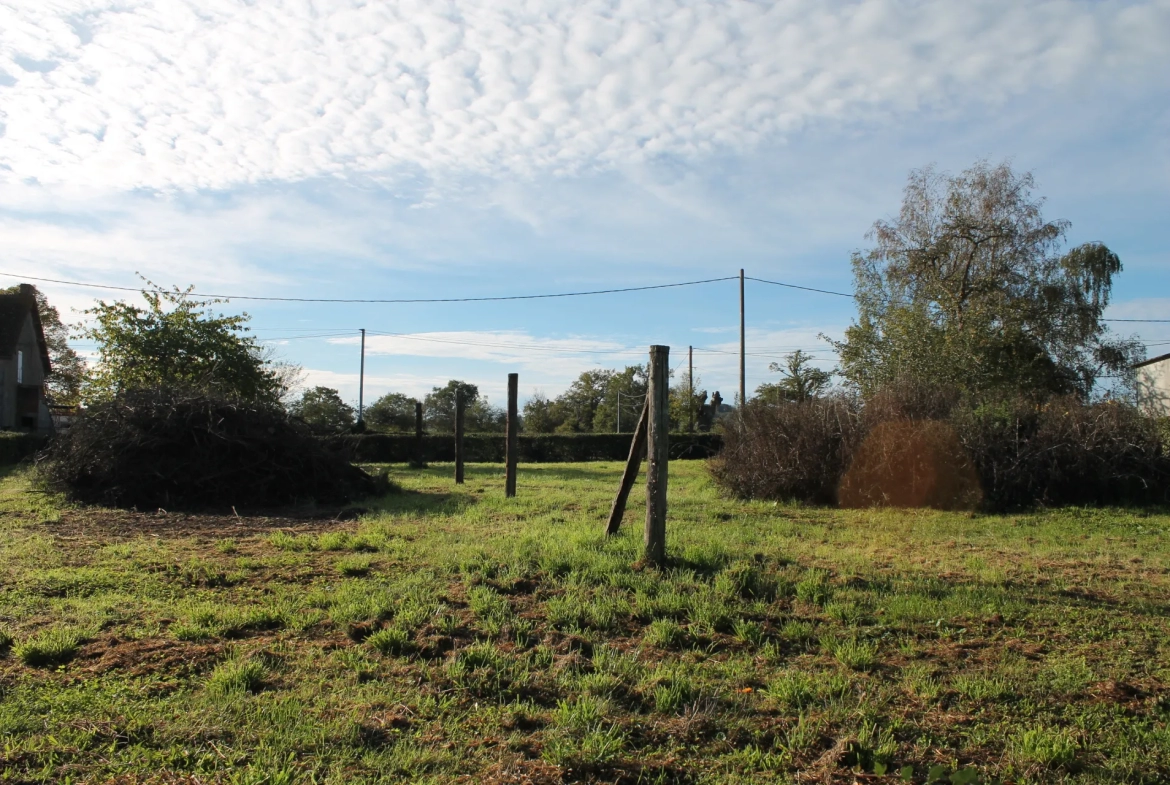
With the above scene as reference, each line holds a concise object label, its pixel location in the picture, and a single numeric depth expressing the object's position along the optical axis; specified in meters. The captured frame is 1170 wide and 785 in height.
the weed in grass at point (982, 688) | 4.22
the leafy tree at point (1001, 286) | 23.59
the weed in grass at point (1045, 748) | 3.53
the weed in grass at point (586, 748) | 3.47
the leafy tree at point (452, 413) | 62.22
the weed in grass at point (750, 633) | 5.16
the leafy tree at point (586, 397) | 74.62
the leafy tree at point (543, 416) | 71.88
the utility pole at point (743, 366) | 29.02
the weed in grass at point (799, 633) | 5.18
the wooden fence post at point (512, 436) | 13.02
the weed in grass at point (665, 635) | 5.10
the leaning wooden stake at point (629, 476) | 8.34
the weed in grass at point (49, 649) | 4.51
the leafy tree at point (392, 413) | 57.47
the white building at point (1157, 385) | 13.35
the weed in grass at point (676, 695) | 4.09
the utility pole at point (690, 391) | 47.19
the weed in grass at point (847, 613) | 5.48
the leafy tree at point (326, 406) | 48.02
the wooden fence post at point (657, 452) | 7.11
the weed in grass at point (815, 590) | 5.96
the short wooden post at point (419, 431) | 21.42
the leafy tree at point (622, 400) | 65.25
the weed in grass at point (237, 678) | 4.12
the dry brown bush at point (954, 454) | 12.01
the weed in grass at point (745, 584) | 6.12
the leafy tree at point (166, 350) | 21.52
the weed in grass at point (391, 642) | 4.86
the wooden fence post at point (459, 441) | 16.47
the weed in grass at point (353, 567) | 6.87
